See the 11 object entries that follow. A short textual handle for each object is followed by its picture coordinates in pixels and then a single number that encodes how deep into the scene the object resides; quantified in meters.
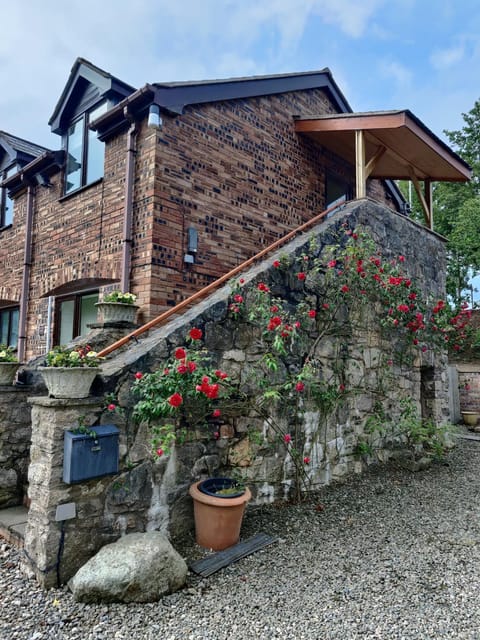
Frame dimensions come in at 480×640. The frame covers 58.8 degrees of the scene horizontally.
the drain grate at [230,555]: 3.21
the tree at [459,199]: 16.98
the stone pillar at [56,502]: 2.92
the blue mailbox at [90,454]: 2.97
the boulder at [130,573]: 2.76
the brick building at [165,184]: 5.73
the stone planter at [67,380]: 3.04
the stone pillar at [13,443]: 4.23
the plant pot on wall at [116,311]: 4.80
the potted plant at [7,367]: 4.28
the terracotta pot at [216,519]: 3.46
